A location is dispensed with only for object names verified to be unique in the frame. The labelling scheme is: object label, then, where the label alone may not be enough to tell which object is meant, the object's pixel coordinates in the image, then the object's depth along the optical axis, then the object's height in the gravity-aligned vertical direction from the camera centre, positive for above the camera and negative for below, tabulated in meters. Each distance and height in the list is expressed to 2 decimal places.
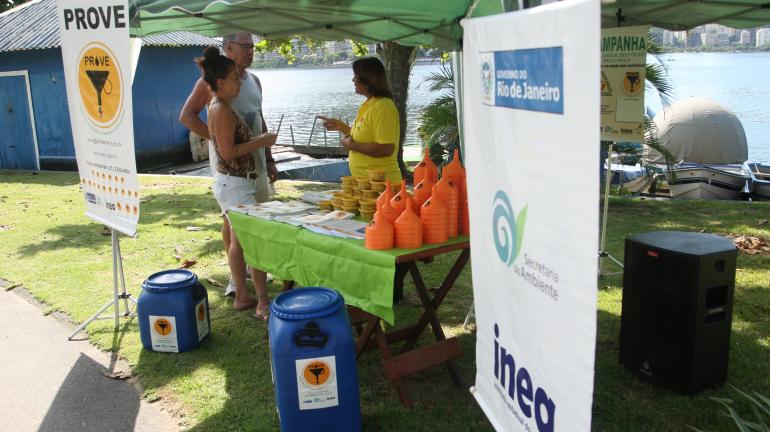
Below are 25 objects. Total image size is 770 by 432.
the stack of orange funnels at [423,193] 3.97 -0.61
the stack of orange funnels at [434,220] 3.66 -0.71
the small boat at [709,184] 16.17 -2.58
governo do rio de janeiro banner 1.65 -0.35
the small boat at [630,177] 16.92 -2.60
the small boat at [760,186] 16.25 -2.70
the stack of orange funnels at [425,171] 4.12 -0.50
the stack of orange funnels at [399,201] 3.71 -0.61
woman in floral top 4.57 -0.32
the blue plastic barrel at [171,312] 4.50 -1.45
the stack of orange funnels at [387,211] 3.62 -0.65
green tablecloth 3.54 -0.98
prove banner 4.20 +0.04
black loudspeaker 3.59 -1.27
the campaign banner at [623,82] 5.47 +0.02
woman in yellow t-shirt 4.70 -0.19
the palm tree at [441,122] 9.97 -0.46
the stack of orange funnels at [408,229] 3.57 -0.74
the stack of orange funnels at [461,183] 3.85 -0.55
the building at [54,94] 15.22 +0.34
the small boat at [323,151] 19.27 -1.60
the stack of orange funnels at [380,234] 3.57 -0.76
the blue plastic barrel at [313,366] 3.26 -1.34
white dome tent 18.95 -1.57
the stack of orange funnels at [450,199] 3.77 -0.62
